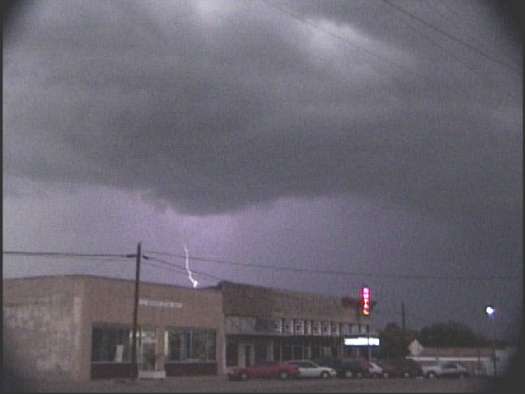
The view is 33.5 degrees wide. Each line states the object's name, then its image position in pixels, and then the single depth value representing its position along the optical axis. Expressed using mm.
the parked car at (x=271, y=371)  52656
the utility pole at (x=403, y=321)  95538
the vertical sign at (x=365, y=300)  55438
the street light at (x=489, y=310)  53881
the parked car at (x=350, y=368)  57812
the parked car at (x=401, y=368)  60375
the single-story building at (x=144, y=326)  48188
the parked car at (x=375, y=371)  58566
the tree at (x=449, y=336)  123031
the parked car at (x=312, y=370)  54781
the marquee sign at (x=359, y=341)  72938
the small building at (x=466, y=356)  60209
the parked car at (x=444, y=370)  60344
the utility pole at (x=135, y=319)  47250
